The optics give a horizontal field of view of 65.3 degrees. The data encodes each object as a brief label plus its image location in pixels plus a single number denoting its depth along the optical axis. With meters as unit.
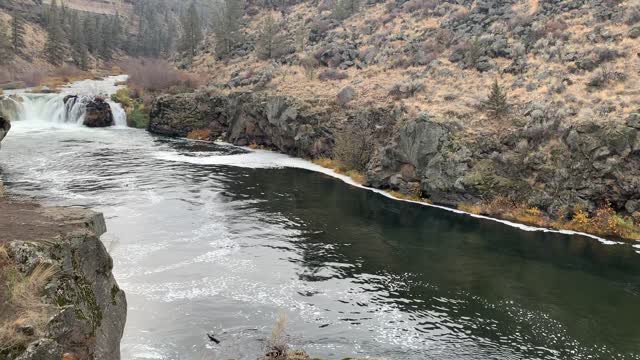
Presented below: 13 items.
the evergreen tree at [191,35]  107.06
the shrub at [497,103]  42.22
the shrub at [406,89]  51.88
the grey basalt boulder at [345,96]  55.44
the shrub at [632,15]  51.60
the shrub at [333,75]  65.88
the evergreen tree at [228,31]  97.62
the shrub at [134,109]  75.62
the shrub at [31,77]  91.83
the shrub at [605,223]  30.95
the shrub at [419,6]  80.00
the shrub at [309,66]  67.50
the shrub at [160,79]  83.56
